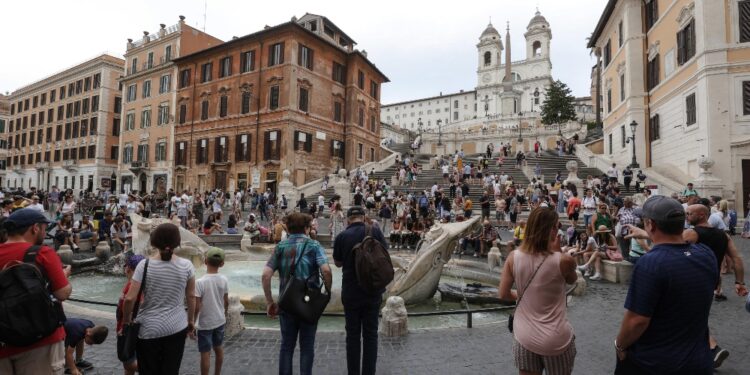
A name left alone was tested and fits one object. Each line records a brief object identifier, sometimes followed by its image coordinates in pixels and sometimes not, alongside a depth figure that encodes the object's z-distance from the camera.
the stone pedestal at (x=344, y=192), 25.23
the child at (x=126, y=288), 3.82
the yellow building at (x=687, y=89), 18.39
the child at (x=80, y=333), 3.81
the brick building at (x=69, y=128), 49.75
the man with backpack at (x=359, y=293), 3.90
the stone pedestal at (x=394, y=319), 5.70
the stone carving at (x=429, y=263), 7.57
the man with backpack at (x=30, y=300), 2.50
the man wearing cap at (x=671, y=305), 2.30
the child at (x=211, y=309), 4.13
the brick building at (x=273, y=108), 33.84
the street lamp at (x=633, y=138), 23.27
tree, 59.00
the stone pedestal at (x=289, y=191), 26.23
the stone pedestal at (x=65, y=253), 11.51
